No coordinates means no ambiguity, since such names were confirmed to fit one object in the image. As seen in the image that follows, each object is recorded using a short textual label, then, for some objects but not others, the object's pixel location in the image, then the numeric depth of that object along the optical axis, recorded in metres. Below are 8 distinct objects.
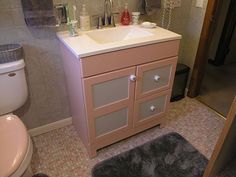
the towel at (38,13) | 1.22
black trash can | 2.08
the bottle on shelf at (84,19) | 1.45
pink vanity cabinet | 1.23
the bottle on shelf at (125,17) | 1.61
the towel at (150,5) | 1.61
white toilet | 0.99
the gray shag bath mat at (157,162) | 1.45
